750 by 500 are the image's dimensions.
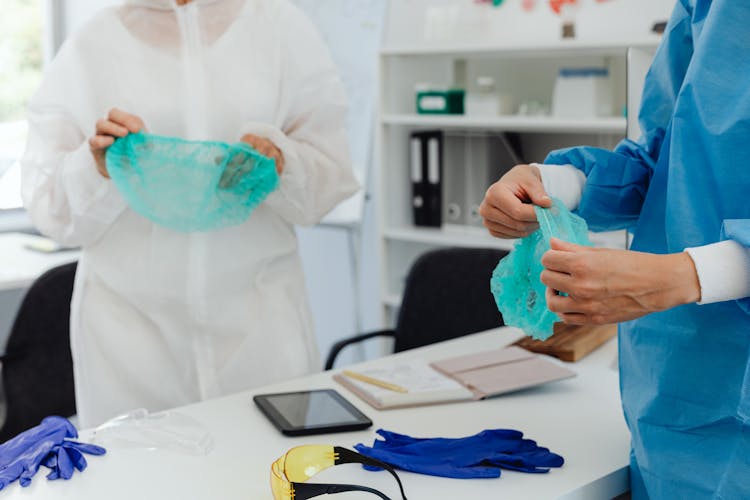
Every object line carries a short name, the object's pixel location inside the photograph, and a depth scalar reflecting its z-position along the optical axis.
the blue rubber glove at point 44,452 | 1.32
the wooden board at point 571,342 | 1.88
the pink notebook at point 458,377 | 1.63
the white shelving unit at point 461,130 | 3.31
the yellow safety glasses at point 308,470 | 1.17
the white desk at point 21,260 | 2.98
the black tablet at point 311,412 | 1.48
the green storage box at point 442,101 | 3.45
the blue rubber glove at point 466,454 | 1.32
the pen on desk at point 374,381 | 1.66
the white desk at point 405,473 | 1.28
